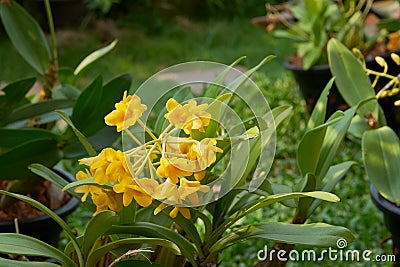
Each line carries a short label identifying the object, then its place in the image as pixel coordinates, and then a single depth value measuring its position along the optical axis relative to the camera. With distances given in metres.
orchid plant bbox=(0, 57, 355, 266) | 0.73
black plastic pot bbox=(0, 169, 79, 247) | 1.02
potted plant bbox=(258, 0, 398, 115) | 1.57
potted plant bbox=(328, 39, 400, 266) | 0.95
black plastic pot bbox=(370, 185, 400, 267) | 0.94
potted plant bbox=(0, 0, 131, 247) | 0.99
